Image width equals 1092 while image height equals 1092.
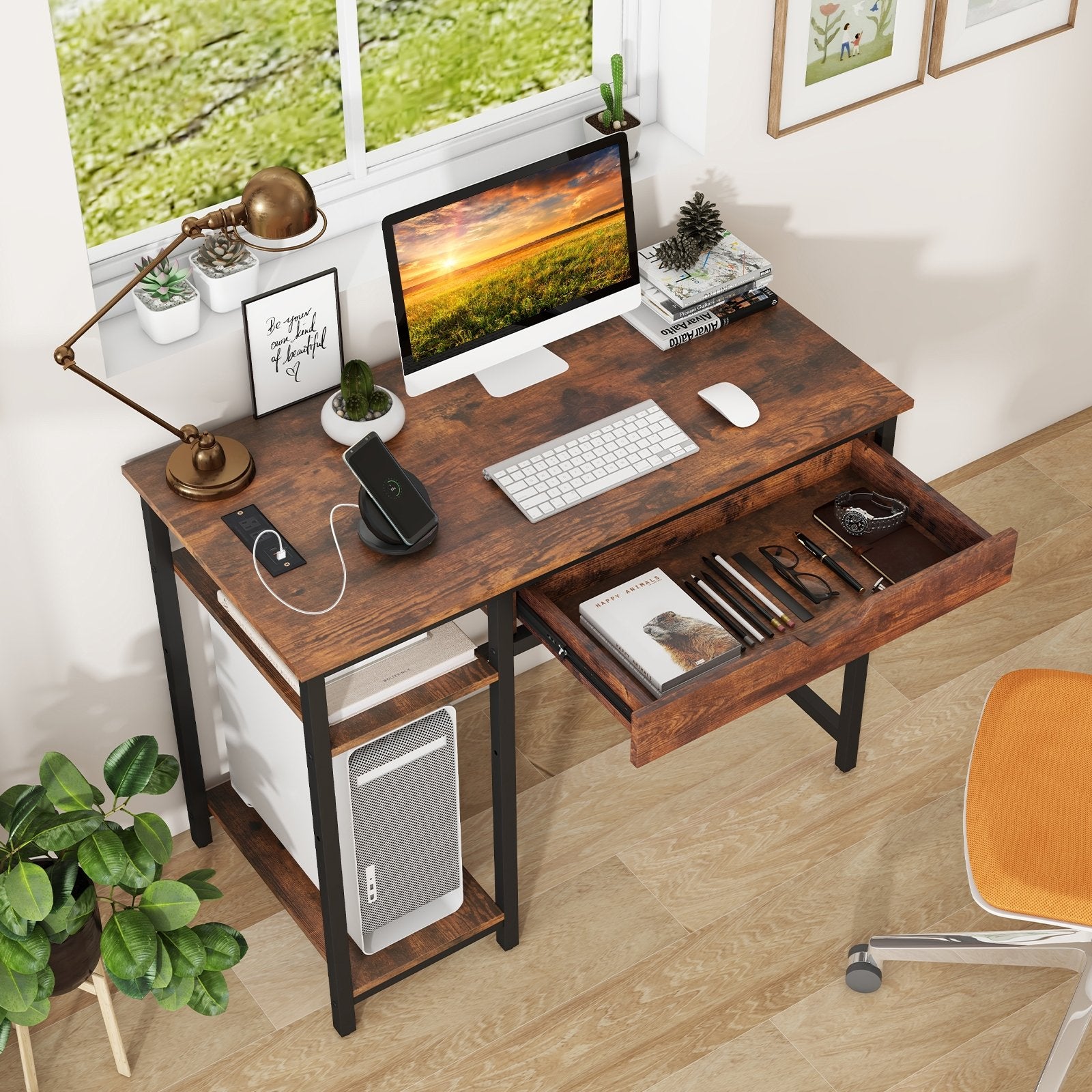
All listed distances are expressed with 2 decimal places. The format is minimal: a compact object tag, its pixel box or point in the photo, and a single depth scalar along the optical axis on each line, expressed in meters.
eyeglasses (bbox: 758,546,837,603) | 2.37
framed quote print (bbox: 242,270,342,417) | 2.35
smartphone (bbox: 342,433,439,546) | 2.14
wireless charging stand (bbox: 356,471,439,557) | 2.19
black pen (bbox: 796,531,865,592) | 2.37
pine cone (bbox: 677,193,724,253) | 2.62
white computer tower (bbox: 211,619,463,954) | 2.32
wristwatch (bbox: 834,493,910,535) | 2.42
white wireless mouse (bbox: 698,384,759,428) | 2.40
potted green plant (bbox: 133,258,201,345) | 2.29
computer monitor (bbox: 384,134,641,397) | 2.30
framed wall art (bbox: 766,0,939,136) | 2.67
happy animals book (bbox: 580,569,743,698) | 2.21
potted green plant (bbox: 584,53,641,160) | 2.59
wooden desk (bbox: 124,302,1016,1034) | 2.15
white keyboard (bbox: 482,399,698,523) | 2.29
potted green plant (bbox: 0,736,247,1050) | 2.21
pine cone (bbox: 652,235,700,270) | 2.61
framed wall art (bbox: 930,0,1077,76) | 2.84
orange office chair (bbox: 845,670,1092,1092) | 2.17
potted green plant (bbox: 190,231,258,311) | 2.36
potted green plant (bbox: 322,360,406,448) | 2.34
